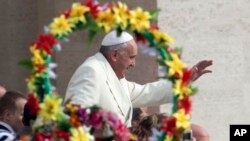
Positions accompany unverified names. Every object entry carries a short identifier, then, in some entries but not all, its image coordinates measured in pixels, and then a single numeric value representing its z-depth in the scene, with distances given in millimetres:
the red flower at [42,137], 9656
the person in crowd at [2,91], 12830
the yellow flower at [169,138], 9891
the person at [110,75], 12766
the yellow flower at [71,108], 9906
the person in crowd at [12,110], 11523
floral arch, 9711
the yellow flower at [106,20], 10008
